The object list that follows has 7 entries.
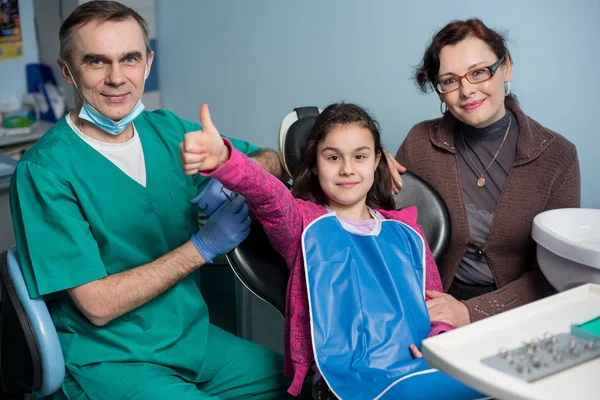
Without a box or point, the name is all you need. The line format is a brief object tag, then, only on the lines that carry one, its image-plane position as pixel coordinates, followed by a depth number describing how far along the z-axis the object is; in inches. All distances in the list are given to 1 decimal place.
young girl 51.3
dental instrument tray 36.9
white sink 51.4
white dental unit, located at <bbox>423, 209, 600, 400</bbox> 35.6
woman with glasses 66.5
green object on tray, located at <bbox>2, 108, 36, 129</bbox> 115.6
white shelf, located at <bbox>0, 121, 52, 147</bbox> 114.0
